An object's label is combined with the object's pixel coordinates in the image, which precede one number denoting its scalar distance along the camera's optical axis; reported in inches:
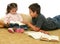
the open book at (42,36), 72.0
